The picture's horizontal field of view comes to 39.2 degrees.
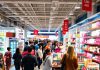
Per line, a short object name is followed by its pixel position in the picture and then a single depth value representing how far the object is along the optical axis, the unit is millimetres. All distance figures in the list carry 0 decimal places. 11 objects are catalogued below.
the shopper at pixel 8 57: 7634
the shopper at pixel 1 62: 5681
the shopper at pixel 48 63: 4411
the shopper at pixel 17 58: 6761
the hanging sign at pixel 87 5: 6464
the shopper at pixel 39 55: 7939
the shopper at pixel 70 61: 3978
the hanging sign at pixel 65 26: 13469
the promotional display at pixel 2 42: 7992
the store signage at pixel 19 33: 11088
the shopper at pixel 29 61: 4342
